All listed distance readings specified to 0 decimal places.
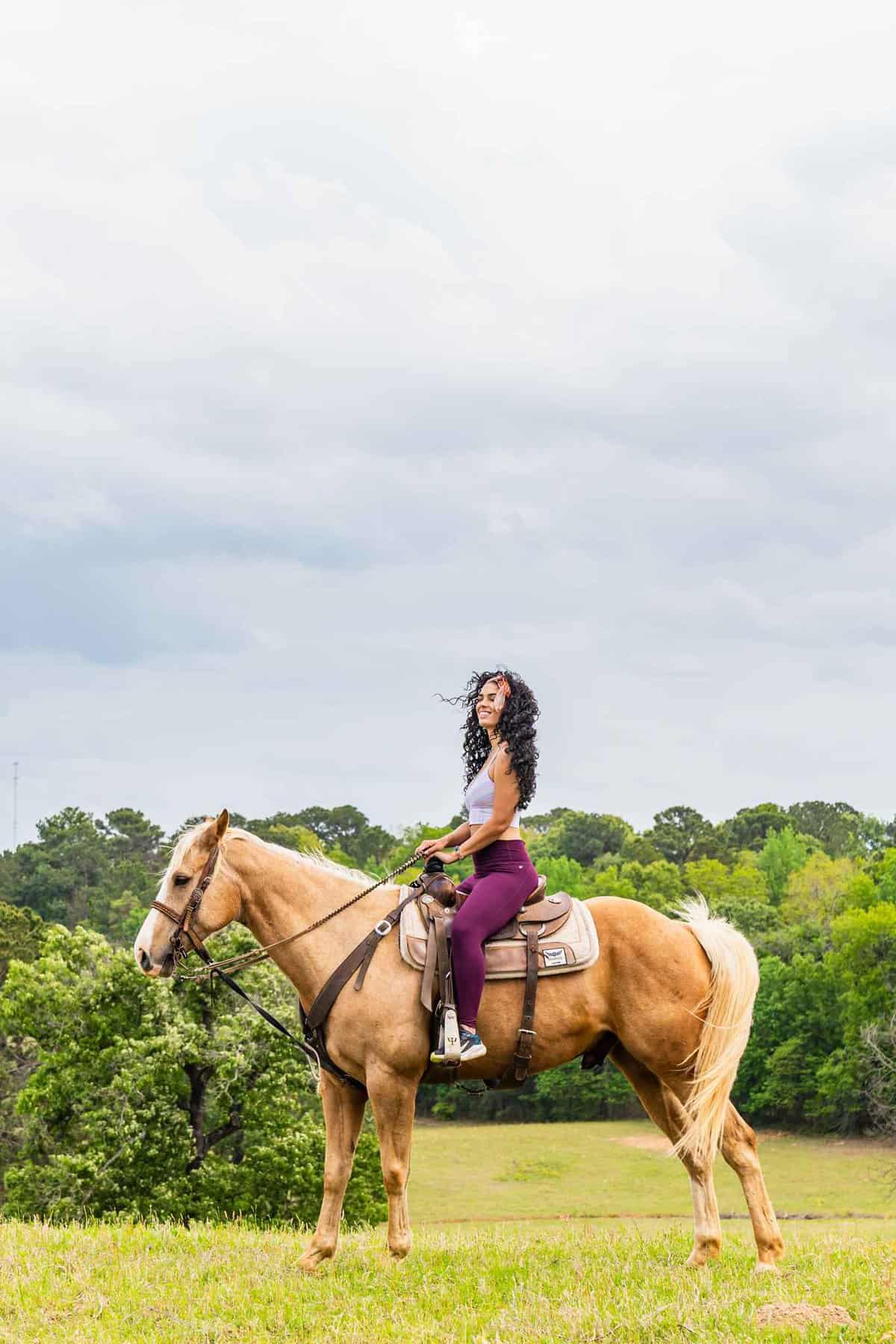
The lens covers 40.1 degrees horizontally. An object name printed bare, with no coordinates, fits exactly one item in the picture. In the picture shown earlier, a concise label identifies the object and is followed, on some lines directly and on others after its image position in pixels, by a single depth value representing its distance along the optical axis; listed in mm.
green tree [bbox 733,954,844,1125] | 67125
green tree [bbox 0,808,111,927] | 104375
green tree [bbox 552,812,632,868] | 123000
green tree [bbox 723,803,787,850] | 131000
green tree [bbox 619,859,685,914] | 89250
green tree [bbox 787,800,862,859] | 126875
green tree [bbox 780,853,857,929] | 84438
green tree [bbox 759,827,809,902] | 102125
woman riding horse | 8656
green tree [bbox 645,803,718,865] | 116750
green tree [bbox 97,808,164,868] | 122688
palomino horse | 8734
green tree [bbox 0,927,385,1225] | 30078
